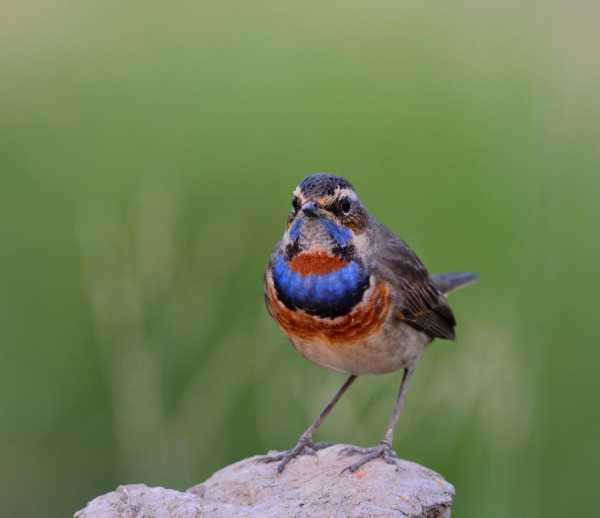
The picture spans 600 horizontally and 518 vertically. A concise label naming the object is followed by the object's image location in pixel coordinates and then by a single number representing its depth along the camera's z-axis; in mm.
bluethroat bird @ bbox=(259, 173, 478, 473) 10133
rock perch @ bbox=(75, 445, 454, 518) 8836
